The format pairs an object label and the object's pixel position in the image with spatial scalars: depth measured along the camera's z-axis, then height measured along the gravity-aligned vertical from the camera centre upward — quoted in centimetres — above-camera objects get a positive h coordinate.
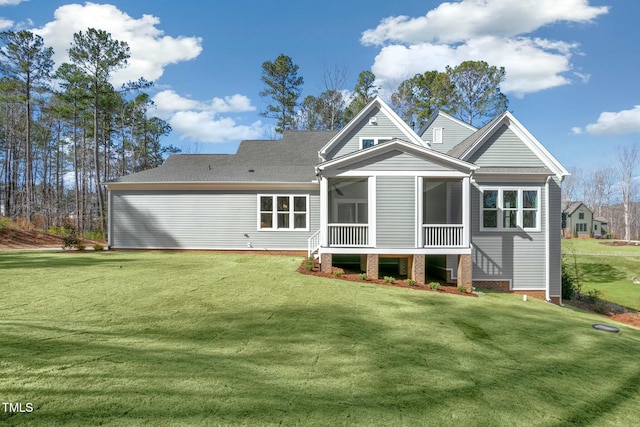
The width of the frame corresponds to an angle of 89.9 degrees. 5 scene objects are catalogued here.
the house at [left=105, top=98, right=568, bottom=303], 1111 +44
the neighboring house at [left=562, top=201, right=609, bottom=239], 5328 -163
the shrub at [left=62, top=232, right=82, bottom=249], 1464 -134
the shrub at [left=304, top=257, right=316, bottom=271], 1120 -184
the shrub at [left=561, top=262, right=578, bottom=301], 1391 -339
